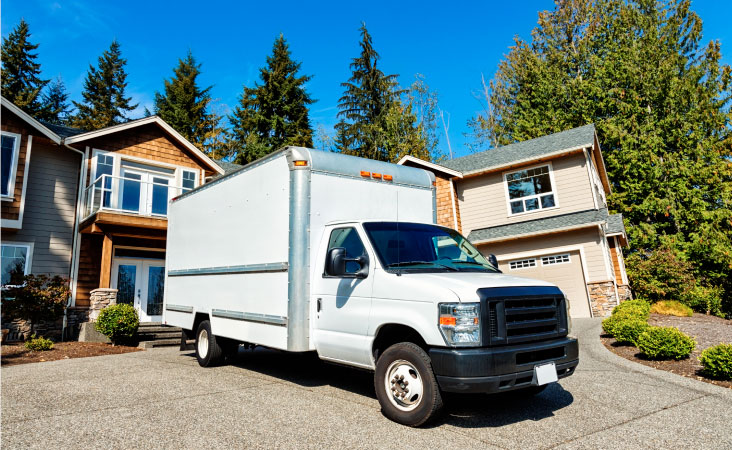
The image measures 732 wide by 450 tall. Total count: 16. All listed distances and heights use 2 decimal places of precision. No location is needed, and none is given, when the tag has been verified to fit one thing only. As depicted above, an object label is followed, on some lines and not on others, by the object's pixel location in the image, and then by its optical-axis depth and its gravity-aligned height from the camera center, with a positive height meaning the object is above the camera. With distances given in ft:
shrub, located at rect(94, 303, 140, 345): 39.68 -1.06
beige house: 52.65 +9.82
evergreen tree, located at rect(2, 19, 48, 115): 114.11 +65.60
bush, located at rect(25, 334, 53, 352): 36.27 -2.31
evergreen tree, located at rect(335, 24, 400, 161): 114.73 +51.03
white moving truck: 13.78 +0.29
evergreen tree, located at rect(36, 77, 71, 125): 134.02 +66.43
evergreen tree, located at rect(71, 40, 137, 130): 131.13 +67.16
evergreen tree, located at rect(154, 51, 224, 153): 116.61 +53.65
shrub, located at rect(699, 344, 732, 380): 20.80 -4.12
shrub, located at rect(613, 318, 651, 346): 29.06 -3.31
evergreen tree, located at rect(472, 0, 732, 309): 68.95 +32.61
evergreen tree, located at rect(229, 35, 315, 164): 103.40 +45.83
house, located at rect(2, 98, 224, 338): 44.65 +11.41
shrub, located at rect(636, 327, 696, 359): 25.23 -3.83
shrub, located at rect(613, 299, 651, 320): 34.56 -2.47
